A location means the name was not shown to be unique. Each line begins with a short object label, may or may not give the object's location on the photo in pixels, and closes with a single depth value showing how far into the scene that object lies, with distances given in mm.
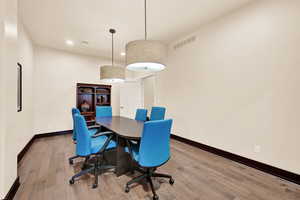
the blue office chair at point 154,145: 1459
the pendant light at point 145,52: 1739
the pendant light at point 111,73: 2955
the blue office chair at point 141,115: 3415
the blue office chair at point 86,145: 1774
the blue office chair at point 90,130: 2482
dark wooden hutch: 4859
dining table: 1869
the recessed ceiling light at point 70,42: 3920
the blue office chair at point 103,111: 3793
